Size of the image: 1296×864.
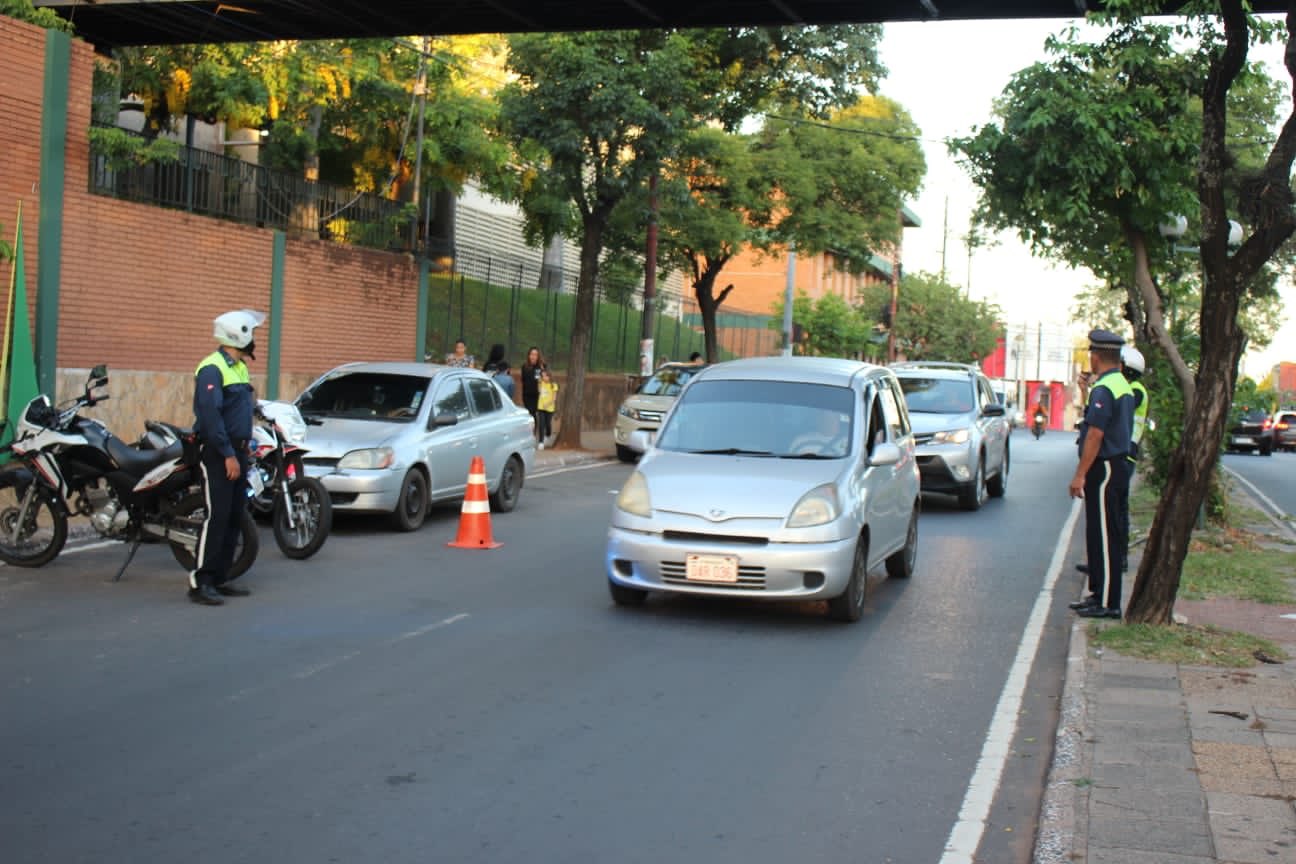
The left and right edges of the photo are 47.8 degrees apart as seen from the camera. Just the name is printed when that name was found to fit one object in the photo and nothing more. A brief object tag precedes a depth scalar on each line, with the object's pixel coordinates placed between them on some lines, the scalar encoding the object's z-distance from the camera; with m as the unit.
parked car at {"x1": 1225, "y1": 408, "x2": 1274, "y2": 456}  52.22
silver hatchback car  9.45
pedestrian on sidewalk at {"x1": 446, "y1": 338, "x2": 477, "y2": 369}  22.84
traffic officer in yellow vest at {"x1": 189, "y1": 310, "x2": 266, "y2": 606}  9.54
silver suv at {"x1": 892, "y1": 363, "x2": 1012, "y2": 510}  18.08
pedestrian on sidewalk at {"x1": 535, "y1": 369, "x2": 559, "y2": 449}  25.81
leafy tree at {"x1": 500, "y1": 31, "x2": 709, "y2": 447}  23.64
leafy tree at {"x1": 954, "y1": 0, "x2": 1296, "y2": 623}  9.35
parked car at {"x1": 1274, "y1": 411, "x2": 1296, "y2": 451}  61.19
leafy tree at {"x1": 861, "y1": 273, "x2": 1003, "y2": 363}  66.44
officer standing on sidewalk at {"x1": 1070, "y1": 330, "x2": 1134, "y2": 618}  10.19
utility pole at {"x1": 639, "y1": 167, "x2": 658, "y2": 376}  28.23
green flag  14.54
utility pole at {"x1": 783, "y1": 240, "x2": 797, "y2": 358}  39.50
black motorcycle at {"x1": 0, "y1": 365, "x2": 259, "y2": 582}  10.26
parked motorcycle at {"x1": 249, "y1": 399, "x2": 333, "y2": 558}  11.47
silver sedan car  13.38
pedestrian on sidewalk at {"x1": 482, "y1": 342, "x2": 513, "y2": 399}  22.64
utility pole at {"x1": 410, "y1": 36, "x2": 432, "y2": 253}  23.95
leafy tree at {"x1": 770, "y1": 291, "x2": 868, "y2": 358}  49.56
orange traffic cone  13.15
